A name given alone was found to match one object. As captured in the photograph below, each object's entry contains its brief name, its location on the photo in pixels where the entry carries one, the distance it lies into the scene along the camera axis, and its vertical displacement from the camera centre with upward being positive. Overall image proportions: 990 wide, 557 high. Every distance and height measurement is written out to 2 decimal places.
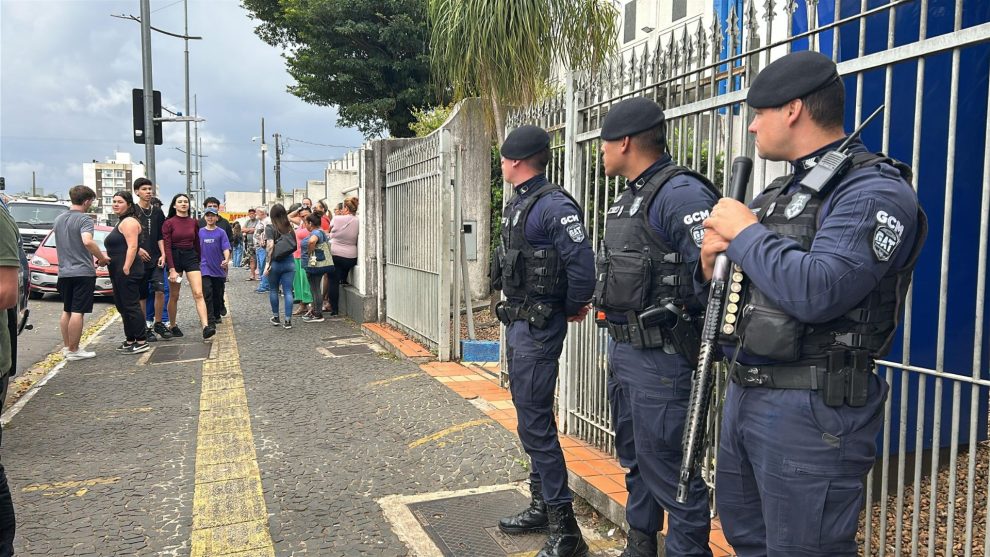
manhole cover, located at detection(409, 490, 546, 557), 3.29 -1.47
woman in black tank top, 7.59 -0.40
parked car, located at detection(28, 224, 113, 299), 12.59 -0.73
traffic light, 12.41 +2.19
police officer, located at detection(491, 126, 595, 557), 3.25 -0.37
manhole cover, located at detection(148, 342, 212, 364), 7.66 -1.39
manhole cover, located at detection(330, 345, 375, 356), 8.00 -1.37
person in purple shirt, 9.19 -0.29
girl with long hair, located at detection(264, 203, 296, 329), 9.67 -0.41
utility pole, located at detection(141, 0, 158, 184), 12.44 +2.45
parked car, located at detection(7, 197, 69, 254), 15.23 +0.31
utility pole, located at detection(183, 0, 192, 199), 23.16 +3.25
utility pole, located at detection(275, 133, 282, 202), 49.78 +4.64
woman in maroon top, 8.41 -0.24
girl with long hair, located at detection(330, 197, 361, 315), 10.72 -0.13
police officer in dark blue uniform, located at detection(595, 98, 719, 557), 2.60 -0.25
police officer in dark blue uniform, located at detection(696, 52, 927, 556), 1.71 -0.17
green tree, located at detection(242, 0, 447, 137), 16.89 +4.44
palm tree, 7.02 +2.00
